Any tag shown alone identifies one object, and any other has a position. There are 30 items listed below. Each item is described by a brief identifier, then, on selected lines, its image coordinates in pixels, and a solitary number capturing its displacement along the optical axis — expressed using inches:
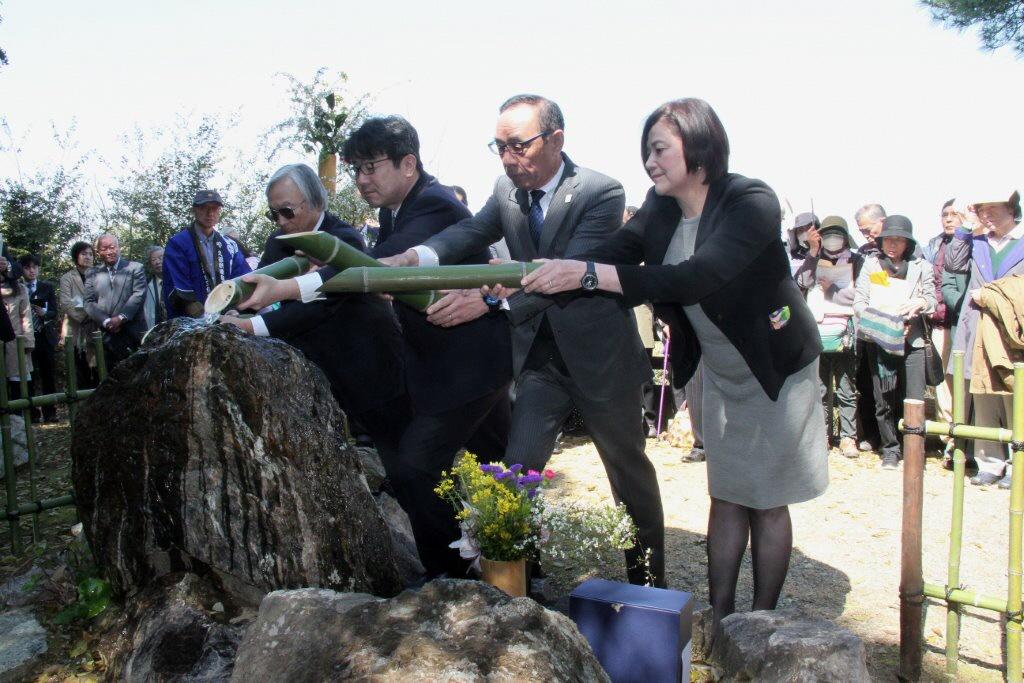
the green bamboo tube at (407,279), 136.1
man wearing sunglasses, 173.5
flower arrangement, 144.7
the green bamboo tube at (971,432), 149.1
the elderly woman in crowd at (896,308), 319.6
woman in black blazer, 133.3
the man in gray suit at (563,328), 155.9
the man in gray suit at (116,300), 430.6
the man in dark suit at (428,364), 165.6
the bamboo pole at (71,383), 211.9
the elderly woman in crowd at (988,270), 274.4
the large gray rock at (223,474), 138.0
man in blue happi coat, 307.9
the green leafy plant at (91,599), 159.6
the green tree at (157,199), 719.1
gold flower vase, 144.6
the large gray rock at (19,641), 156.5
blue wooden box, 123.2
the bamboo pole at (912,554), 146.9
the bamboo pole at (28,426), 212.2
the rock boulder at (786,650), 119.0
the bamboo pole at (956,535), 151.0
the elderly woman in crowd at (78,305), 446.0
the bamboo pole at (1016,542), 143.9
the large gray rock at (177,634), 126.9
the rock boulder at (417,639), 95.3
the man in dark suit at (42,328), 464.1
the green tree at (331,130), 659.4
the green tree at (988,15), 518.0
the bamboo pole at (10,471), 211.5
